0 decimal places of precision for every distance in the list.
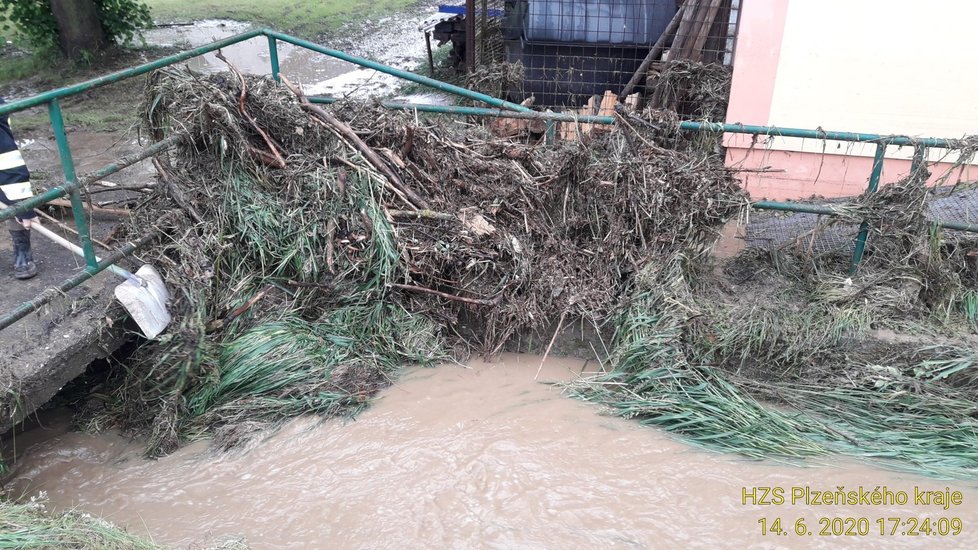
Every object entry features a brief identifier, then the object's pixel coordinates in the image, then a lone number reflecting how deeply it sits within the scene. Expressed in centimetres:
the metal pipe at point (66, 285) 364
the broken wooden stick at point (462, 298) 458
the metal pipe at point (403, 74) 509
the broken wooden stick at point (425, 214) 464
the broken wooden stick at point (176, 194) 452
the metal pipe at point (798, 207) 461
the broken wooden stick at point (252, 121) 457
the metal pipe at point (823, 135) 448
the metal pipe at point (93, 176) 359
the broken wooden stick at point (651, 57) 715
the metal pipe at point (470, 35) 835
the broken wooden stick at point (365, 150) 469
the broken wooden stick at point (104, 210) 500
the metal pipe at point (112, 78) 358
